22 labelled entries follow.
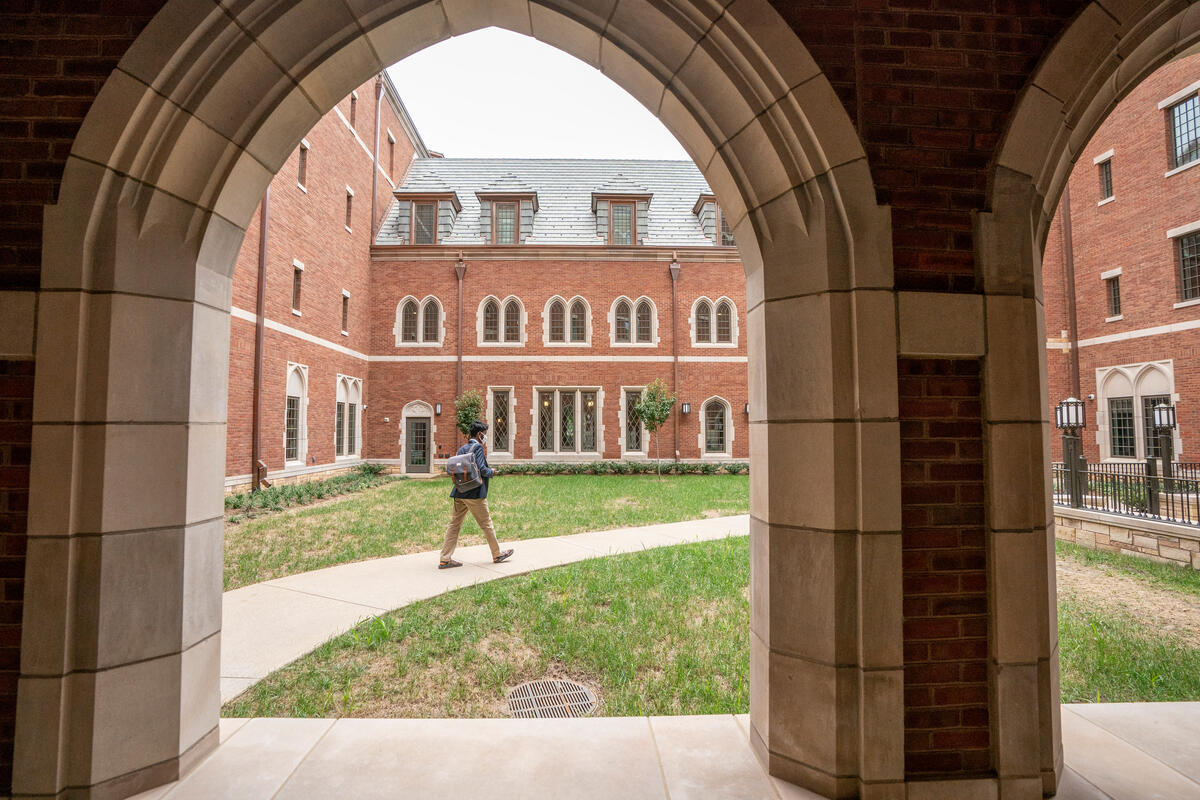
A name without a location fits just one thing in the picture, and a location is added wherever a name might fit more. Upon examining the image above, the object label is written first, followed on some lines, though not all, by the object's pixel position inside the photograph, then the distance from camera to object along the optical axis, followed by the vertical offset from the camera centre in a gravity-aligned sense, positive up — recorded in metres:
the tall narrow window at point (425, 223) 22.53 +8.26
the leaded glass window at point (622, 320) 22.09 +4.25
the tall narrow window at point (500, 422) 21.62 +0.26
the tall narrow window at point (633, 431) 21.95 -0.11
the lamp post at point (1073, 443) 9.45 -0.31
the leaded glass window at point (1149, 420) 15.89 +0.18
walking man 6.73 -0.96
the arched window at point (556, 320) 22.03 +4.25
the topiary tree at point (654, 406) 20.25 +0.79
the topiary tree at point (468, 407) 20.28 +0.77
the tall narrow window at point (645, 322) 22.17 +4.18
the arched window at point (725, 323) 22.16 +4.14
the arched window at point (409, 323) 21.91 +4.15
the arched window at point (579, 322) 22.06 +4.18
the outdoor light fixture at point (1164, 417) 11.32 +0.18
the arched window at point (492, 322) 21.95 +4.17
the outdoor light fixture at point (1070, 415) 10.48 +0.21
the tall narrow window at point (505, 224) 22.86 +8.37
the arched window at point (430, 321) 21.90 +4.20
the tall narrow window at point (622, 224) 22.77 +8.33
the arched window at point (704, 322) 22.19 +4.18
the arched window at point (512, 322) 22.03 +4.18
